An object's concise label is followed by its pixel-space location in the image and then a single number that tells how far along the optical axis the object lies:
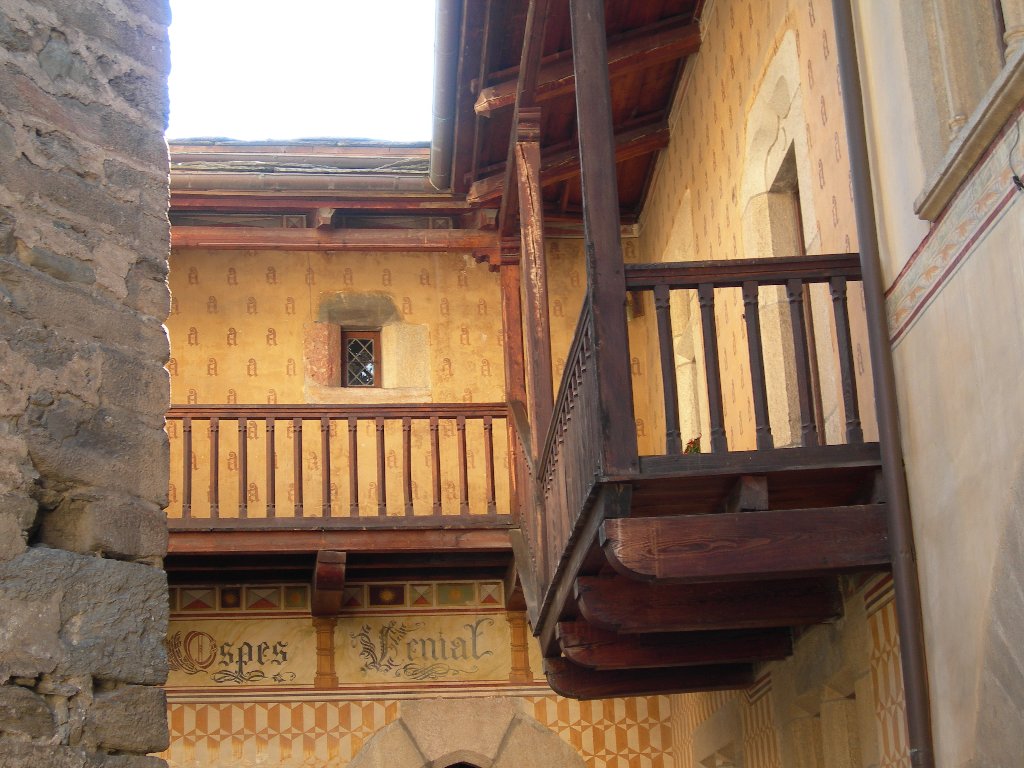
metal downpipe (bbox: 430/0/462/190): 11.09
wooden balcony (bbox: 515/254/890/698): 6.89
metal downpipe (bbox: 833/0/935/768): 6.54
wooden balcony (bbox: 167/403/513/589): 12.05
